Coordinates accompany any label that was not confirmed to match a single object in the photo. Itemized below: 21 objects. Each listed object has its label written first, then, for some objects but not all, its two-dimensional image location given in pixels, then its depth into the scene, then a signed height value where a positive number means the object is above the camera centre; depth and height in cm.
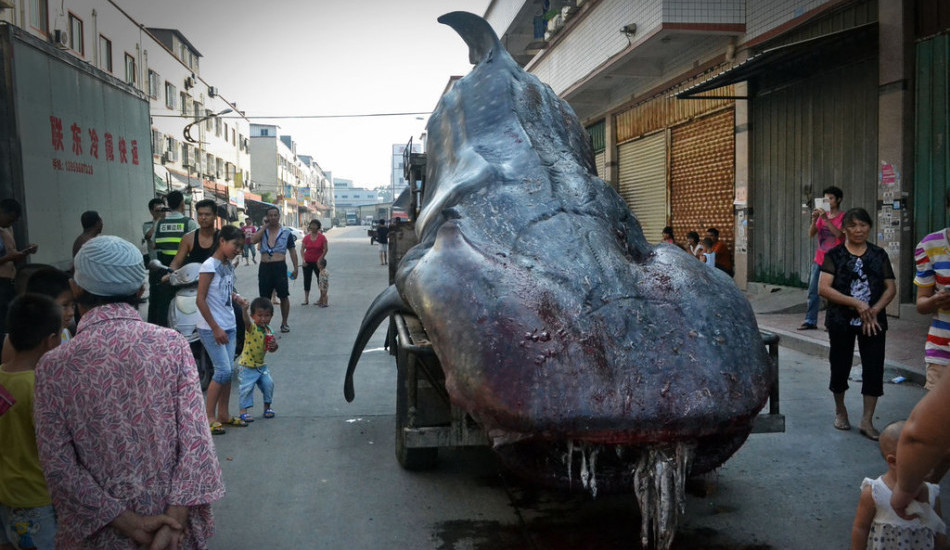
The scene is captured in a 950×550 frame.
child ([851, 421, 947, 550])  243 -104
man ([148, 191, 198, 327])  687 +4
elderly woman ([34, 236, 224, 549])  192 -53
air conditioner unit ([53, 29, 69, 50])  2098 +605
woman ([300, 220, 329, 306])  1218 -22
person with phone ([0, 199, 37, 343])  599 -11
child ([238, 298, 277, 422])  535 -93
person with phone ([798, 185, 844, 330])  802 -8
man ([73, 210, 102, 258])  679 +13
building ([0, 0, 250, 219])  2181 +669
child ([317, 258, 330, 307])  1228 -83
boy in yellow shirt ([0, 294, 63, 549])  240 -71
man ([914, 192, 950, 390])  408 -41
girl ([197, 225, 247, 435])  505 -61
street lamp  3326 +488
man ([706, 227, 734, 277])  1062 -42
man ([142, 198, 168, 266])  784 +24
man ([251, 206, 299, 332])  941 -31
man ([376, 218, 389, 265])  2254 -19
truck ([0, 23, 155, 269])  666 +105
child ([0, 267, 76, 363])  323 -22
